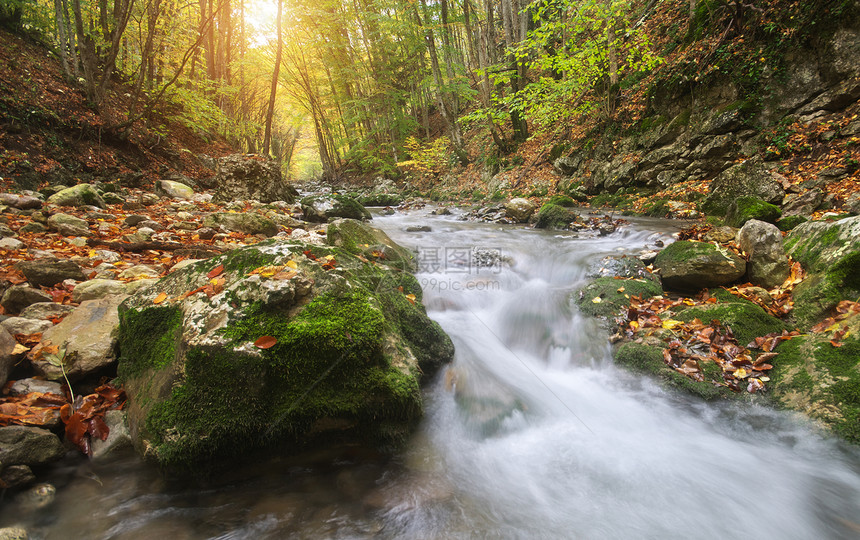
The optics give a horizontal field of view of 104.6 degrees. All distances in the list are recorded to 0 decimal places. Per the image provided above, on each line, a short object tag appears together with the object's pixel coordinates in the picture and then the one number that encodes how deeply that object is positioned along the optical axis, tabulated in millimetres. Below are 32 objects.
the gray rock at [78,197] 5824
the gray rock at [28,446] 1782
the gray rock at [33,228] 4414
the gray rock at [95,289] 3025
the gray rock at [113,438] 2095
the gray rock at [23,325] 2479
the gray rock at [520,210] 9578
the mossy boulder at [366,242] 4745
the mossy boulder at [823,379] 2395
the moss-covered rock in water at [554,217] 8211
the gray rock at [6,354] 2121
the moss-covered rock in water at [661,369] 2953
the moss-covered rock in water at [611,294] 4168
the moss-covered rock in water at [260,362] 1988
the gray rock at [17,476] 1741
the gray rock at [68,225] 4577
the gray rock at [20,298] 2793
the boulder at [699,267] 3961
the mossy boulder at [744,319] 3162
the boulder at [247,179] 9414
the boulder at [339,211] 8820
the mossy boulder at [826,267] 2994
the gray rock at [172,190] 8828
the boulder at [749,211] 5055
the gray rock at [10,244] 3754
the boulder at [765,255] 3770
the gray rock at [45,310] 2700
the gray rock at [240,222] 5957
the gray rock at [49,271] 3158
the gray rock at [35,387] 2137
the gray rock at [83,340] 2302
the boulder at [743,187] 5922
